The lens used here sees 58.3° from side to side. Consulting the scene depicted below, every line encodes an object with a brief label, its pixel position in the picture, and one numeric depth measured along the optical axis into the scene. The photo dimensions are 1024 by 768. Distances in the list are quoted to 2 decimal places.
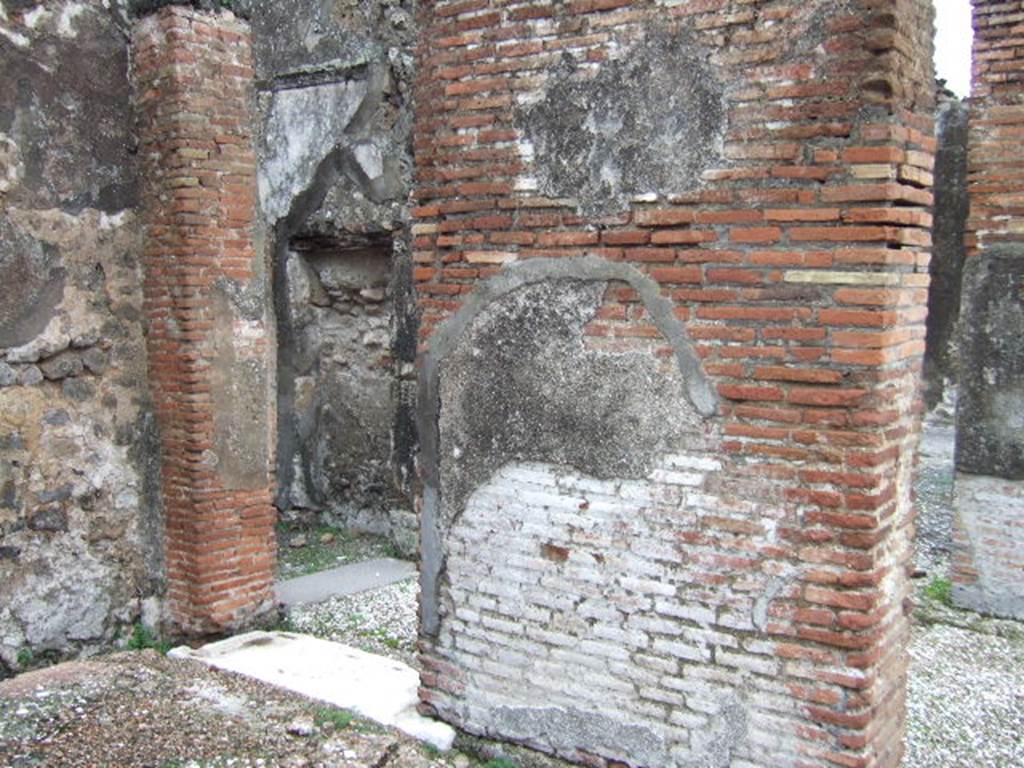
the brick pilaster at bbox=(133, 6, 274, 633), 5.12
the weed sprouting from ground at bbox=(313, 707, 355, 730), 4.11
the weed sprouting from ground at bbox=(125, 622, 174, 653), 5.39
